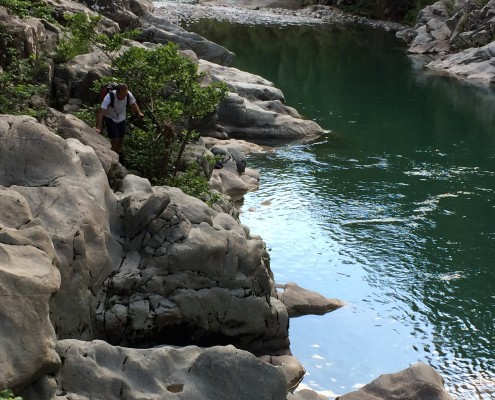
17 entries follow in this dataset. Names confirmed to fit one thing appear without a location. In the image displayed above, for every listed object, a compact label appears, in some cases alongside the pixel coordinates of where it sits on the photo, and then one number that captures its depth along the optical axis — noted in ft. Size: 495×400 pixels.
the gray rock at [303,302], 56.24
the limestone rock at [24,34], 65.82
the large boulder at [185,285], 43.45
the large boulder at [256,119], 100.89
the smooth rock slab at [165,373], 31.45
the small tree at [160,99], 63.05
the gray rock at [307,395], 43.01
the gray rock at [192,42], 126.00
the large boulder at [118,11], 110.42
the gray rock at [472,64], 157.17
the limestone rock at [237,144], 91.38
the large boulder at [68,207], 39.63
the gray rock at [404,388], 43.39
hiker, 59.00
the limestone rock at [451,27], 177.68
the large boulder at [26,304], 28.19
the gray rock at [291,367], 46.16
